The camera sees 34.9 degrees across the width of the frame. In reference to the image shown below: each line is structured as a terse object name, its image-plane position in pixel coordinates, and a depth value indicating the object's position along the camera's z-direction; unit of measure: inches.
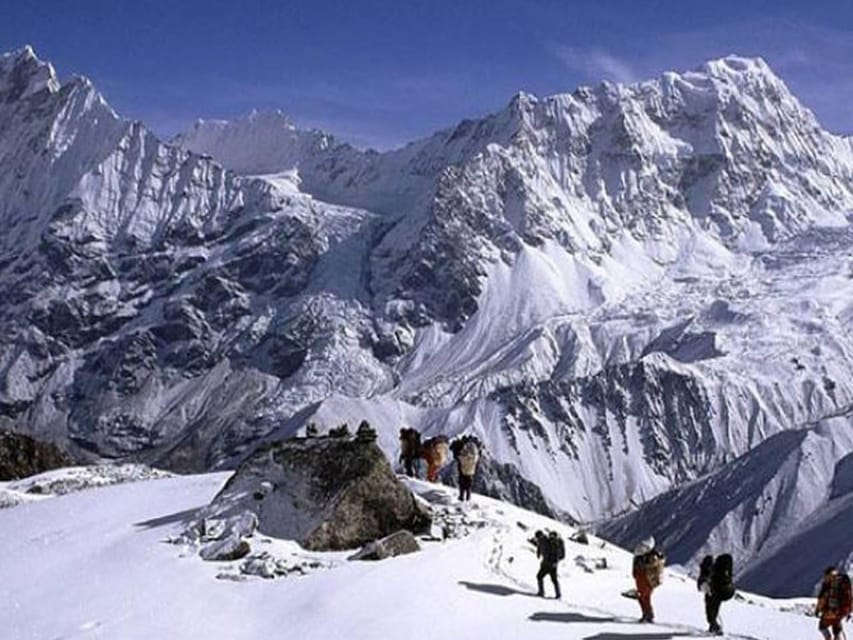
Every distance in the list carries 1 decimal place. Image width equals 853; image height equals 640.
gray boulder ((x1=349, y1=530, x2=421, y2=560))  1410.3
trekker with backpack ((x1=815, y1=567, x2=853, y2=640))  1126.4
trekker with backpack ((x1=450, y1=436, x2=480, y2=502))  1659.7
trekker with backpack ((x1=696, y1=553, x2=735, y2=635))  1143.0
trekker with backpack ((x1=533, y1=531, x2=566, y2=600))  1289.4
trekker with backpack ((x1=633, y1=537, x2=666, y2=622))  1205.1
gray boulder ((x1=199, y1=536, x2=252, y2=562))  1419.8
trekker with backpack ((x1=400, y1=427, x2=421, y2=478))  1817.2
